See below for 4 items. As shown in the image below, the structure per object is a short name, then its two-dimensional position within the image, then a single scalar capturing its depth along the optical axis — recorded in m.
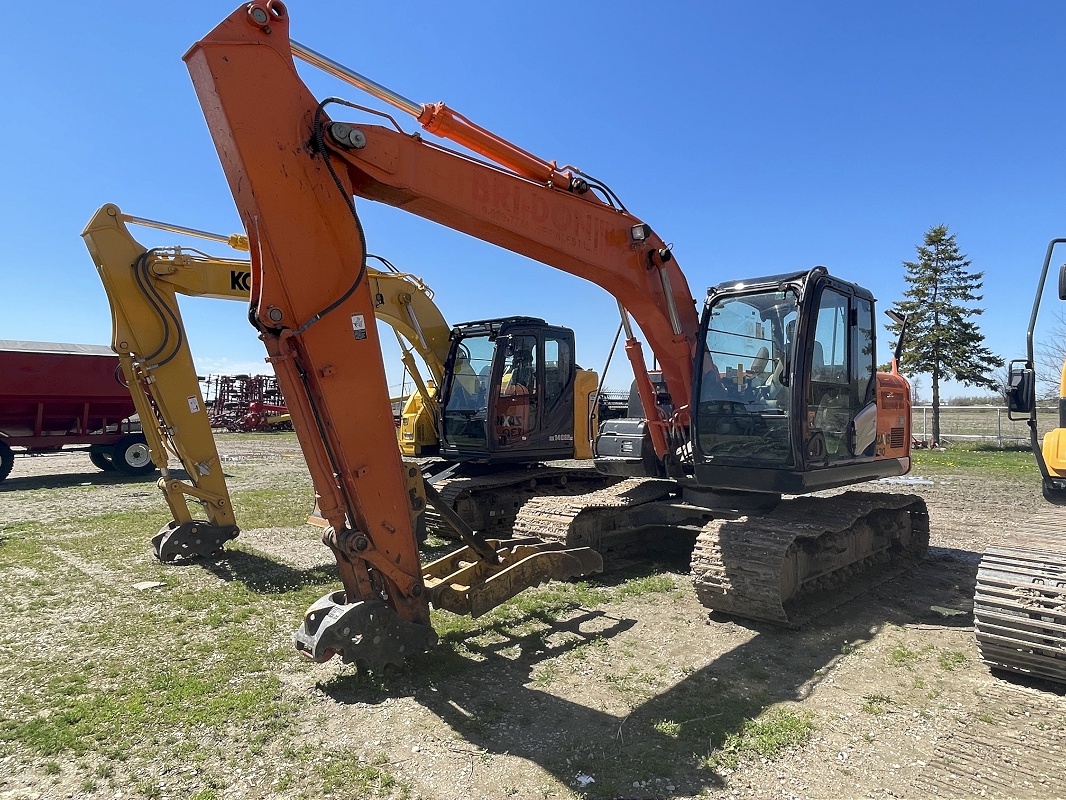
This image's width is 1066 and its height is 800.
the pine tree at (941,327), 25.27
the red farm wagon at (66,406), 15.94
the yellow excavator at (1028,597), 4.39
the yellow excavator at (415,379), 7.89
